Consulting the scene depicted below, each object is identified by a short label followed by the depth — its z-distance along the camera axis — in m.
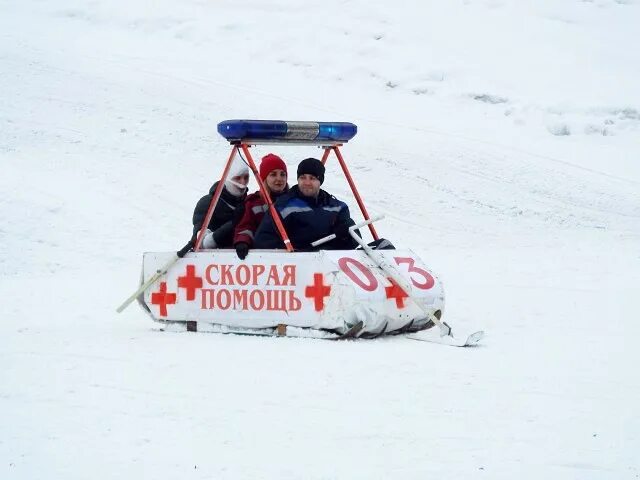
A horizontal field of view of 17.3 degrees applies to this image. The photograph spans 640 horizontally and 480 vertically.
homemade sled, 14.99
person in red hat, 16.45
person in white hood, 16.80
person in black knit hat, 15.94
